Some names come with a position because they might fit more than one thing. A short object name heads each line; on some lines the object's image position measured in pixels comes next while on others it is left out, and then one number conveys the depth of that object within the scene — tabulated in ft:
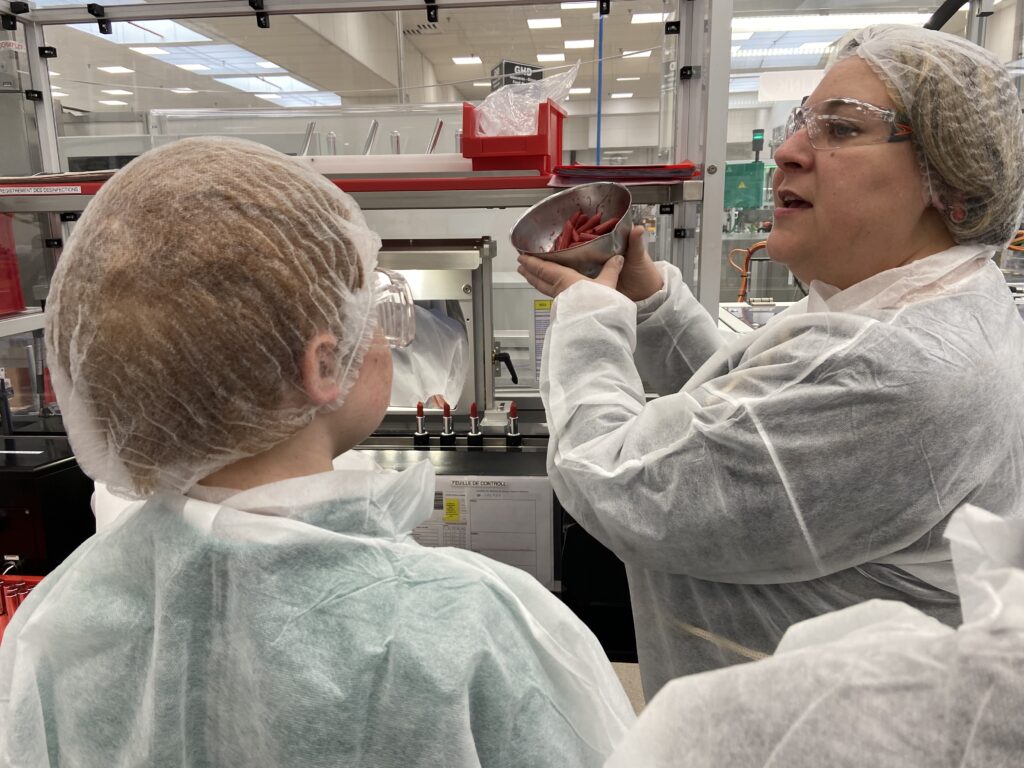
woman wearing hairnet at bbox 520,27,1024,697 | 2.48
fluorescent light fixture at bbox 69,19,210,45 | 13.35
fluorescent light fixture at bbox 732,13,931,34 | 14.26
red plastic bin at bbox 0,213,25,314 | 5.36
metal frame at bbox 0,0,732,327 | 4.46
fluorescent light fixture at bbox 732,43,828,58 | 16.18
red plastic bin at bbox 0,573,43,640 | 3.96
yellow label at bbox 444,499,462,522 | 4.51
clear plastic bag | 4.36
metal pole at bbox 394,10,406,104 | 8.31
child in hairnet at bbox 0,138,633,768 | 1.70
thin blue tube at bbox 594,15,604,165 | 5.42
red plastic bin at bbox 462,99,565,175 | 4.29
